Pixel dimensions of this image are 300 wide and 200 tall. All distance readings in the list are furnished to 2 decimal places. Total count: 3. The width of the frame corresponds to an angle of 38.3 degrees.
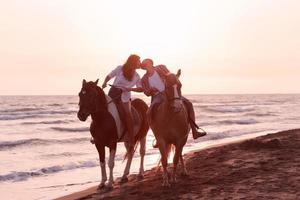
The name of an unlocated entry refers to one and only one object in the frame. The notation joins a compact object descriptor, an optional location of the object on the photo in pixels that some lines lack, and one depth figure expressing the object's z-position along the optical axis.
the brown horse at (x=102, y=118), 9.18
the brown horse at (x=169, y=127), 8.61
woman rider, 10.03
